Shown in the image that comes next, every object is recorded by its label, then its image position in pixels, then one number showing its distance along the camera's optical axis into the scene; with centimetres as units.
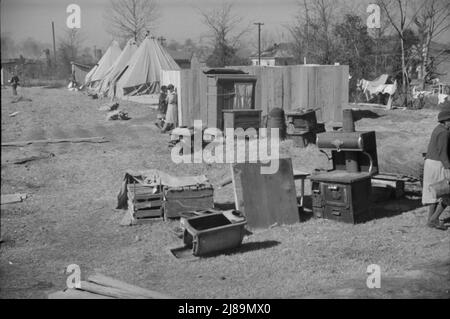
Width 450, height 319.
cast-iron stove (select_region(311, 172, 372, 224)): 806
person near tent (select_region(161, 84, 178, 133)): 1833
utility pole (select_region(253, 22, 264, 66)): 5153
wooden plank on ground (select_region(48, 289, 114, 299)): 519
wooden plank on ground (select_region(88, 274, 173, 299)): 527
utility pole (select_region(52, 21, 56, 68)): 6720
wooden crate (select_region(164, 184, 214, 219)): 849
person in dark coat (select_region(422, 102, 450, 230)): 738
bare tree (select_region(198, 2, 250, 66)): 4388
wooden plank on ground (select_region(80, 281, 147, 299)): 517
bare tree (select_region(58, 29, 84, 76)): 5956
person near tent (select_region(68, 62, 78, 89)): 4269
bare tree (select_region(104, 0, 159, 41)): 5006
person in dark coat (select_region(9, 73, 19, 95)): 3247
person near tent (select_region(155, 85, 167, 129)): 2025
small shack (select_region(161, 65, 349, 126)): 1834
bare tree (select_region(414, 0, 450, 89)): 2905
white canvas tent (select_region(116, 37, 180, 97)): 3111
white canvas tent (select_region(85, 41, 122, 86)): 3872
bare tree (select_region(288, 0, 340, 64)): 3375
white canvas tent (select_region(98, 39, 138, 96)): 3297
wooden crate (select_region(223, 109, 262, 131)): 1608
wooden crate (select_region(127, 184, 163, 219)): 862
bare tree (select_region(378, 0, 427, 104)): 2851
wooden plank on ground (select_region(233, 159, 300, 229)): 818
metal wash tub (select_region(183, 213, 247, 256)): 692
